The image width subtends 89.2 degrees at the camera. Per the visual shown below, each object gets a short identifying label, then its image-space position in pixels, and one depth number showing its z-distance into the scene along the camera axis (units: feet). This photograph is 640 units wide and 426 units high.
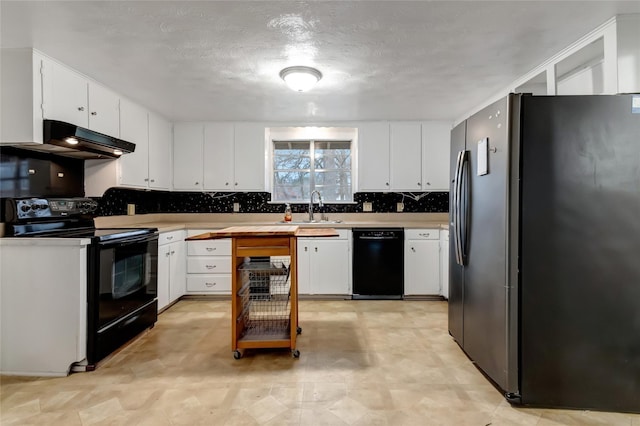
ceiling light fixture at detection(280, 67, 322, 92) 8.41
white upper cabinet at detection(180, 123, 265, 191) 14.02
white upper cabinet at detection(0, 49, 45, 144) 7.27
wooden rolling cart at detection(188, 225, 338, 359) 7.77
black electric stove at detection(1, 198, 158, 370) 7.36
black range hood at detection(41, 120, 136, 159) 7.45
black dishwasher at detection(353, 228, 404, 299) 12.79
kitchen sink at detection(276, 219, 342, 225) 13.40
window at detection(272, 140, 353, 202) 15.10
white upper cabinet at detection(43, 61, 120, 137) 7.69
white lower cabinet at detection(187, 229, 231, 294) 13.01
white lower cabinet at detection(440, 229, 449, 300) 12.64
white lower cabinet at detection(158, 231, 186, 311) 11.20
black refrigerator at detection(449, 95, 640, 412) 5.75
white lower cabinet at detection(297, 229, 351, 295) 12.98
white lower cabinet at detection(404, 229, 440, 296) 12.89
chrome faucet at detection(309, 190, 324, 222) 14.28
